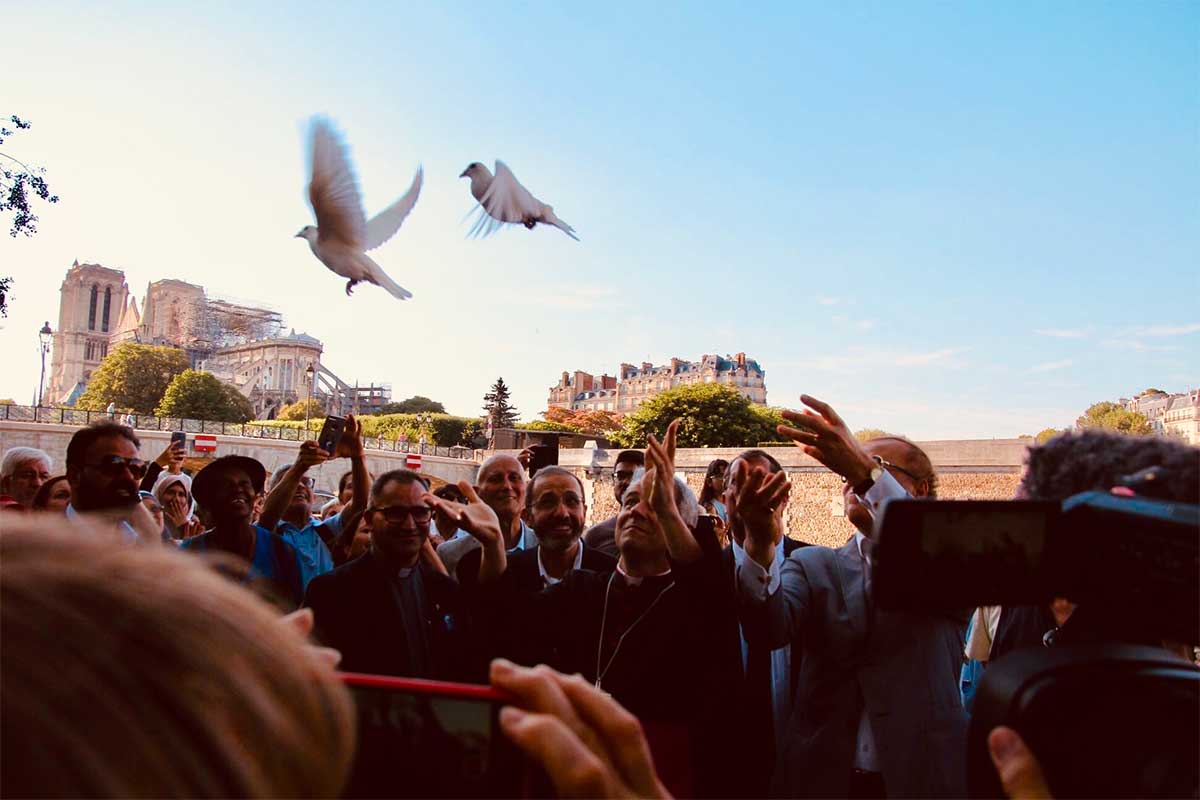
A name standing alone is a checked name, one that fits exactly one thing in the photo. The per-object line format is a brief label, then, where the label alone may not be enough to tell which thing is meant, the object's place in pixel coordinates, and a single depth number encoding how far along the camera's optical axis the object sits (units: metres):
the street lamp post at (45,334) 29.77
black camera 0.94
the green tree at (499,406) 71.76
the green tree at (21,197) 7.50
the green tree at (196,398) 61.06
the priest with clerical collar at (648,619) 2.78
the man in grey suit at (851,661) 2.57
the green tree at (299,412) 78.44
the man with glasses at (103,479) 3.58
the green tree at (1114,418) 57.56
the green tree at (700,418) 47.50
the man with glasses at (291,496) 4.20
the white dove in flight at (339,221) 3.22
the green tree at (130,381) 64.50
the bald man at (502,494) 4.76
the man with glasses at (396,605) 3.03
